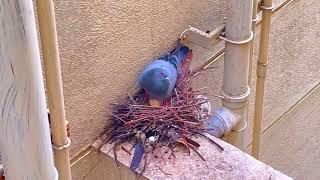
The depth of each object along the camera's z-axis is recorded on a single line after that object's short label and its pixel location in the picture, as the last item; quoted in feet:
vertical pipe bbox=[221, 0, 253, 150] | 8.46
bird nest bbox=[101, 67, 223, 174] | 7.94
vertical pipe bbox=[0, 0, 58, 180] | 4.76
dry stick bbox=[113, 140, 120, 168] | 7.89
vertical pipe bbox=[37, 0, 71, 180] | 5.62
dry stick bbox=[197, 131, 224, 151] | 8.08
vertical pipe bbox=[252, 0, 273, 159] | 9.89
